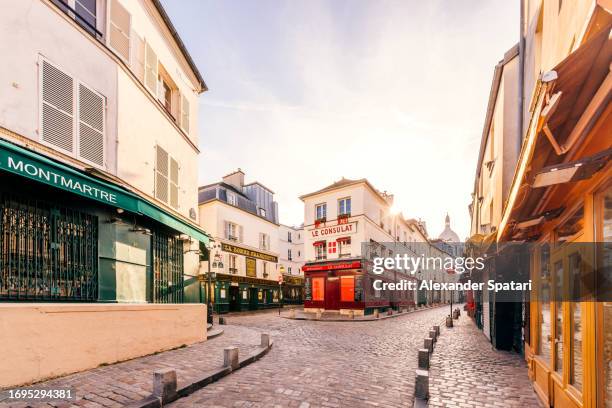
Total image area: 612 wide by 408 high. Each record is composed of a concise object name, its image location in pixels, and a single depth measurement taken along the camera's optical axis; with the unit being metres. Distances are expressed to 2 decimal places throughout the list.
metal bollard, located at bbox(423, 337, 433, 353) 8.43
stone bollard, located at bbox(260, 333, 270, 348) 9.31
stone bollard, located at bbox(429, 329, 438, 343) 10.02
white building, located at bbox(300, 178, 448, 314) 23.36
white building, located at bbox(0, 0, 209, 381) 5.89
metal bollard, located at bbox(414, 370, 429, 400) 5.27
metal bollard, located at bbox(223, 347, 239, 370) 6.86
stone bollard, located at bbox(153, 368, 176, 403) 4.97
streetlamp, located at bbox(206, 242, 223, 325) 13.16
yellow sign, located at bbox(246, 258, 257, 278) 27.85
